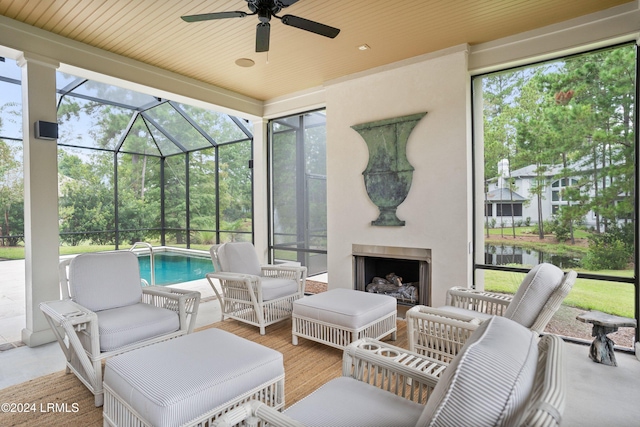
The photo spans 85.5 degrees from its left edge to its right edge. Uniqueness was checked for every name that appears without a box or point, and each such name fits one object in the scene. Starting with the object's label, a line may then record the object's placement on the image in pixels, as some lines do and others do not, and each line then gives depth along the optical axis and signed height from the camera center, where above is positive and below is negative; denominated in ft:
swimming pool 25.66 -4.42
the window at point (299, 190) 16.84 +1.11
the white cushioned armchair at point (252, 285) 11.48 -2.56
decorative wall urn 13.28 +1.82
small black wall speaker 10.60 +2.63
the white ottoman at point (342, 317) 9.45 -3.03
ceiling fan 7.72 +4.51
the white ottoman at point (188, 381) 5.01 -2.66
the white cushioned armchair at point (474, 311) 6.28 -2.41
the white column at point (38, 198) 10.60 +0.51
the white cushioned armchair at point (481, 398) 2.45 -1.38
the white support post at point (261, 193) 18.76 +1.05
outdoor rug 6.93 -4.05
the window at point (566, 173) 10.14 +1.14
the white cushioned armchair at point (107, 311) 7.50 -2.49
